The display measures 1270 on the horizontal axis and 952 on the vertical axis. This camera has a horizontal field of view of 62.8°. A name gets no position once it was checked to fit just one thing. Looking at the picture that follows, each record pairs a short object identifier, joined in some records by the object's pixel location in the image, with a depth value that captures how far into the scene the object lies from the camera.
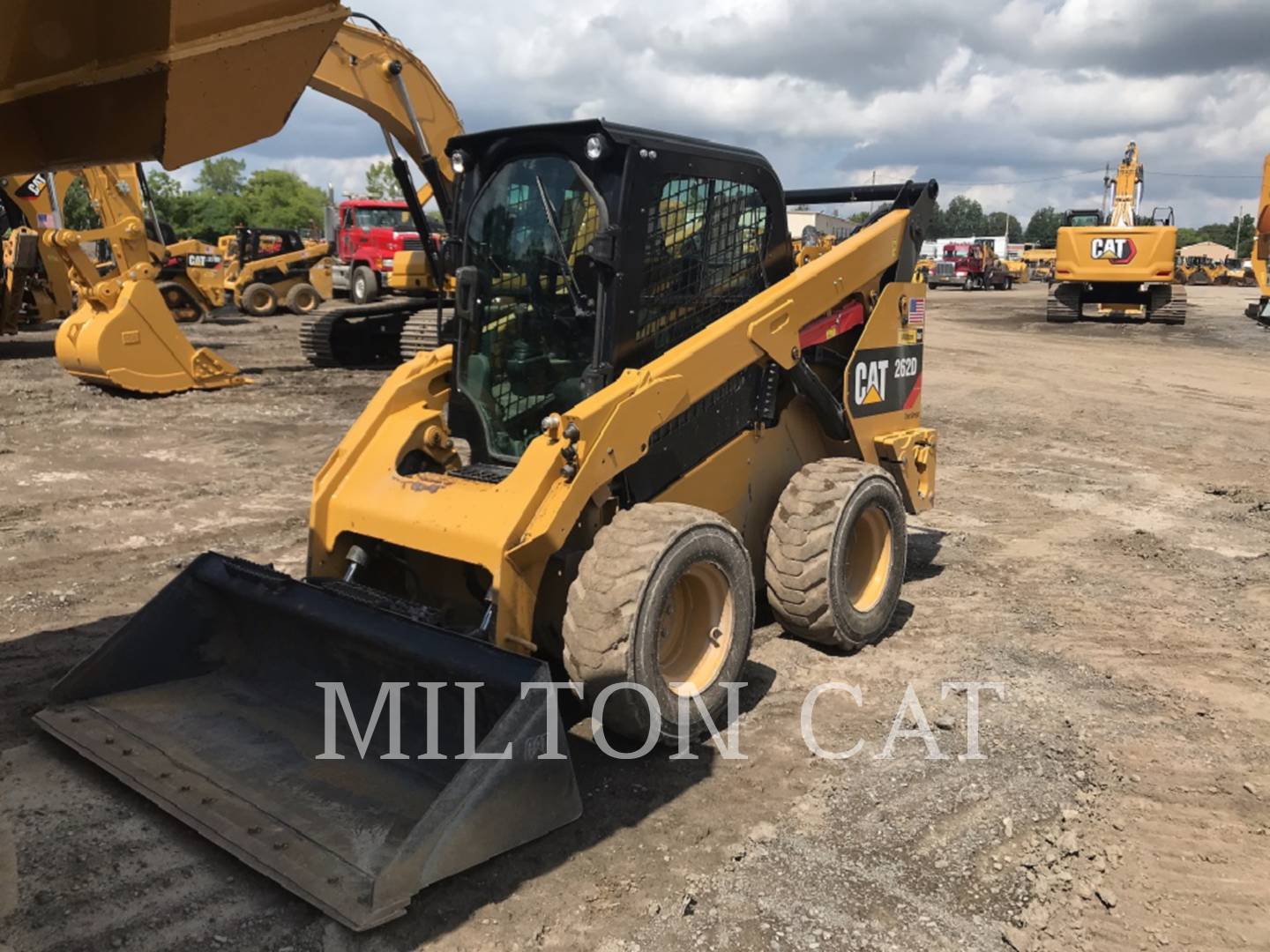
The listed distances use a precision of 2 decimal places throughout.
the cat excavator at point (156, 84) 2.03
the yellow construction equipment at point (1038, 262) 53.59
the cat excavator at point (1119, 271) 21.34
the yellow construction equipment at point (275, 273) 21.59
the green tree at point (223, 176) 91.50
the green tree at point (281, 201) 77.56
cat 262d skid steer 3.12
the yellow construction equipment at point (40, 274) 15.16
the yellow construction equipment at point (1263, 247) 20.29
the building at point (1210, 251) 78.56
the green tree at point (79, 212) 37.34
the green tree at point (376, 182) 83.62
